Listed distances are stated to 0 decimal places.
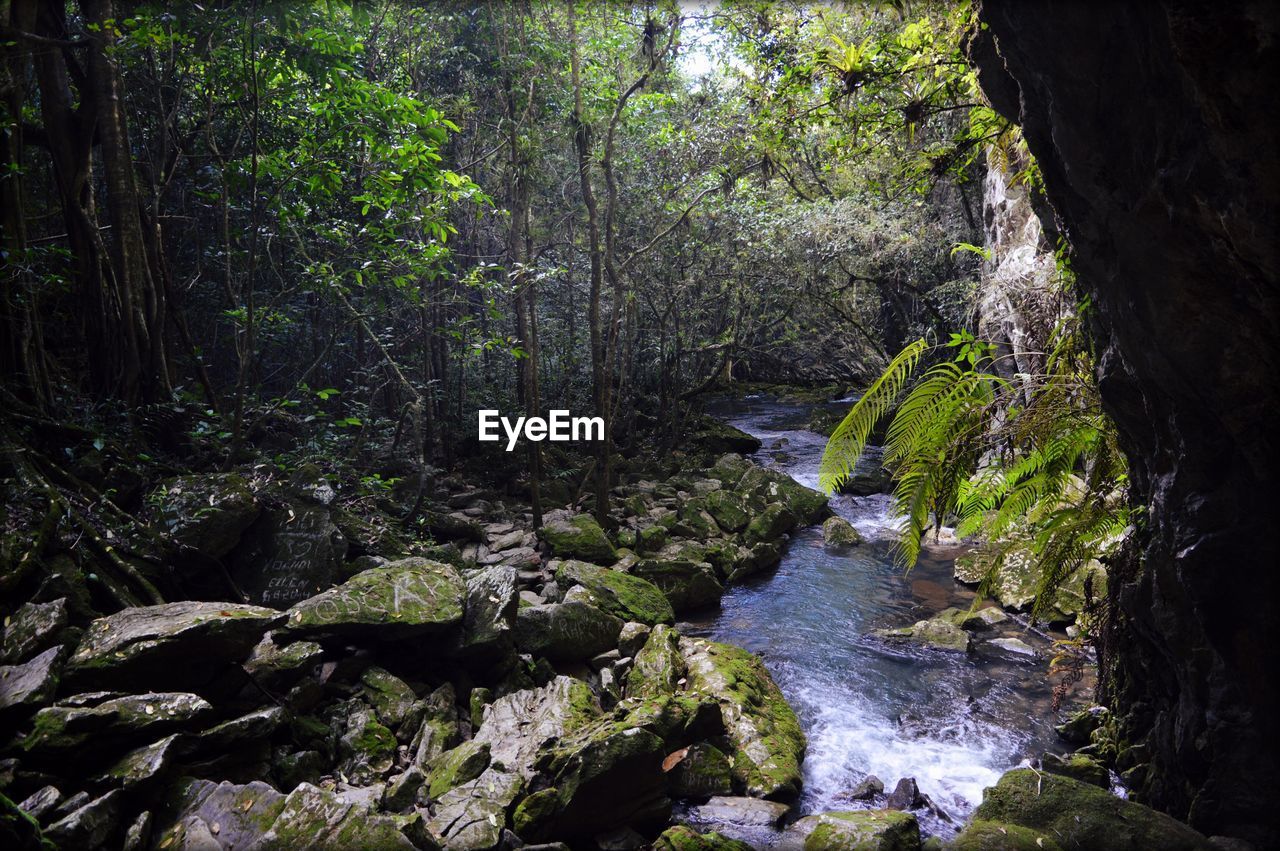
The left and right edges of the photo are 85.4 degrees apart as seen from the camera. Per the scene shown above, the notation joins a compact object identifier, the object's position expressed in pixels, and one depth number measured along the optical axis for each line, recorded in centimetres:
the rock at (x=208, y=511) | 520
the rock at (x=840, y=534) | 1081
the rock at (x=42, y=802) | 293
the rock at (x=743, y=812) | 447
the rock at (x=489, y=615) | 545
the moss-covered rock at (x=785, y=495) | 1190
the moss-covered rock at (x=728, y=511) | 1096
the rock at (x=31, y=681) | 329
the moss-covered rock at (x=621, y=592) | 704
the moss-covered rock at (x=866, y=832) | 371
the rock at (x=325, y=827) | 310
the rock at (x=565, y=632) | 598
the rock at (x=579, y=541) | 862
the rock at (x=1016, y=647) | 688
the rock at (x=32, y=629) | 367
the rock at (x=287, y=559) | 570
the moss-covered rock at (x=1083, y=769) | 436
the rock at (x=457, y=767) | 416
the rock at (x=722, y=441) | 1642
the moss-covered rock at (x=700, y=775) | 470
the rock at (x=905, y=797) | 474
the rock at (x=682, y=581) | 828
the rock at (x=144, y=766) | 321
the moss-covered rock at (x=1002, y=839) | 337
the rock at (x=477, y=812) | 366
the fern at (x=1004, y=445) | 374
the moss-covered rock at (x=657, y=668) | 557
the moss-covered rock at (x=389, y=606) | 488
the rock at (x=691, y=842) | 388
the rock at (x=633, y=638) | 636
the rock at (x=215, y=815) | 310
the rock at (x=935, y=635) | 711
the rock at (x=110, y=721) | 319
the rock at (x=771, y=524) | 1057
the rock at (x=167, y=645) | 369
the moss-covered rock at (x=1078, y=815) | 317
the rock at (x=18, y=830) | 261
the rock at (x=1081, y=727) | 518
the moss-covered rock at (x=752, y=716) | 485
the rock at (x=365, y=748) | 429
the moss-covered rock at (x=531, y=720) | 452
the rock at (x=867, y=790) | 485
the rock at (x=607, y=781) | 398
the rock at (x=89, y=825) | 283
